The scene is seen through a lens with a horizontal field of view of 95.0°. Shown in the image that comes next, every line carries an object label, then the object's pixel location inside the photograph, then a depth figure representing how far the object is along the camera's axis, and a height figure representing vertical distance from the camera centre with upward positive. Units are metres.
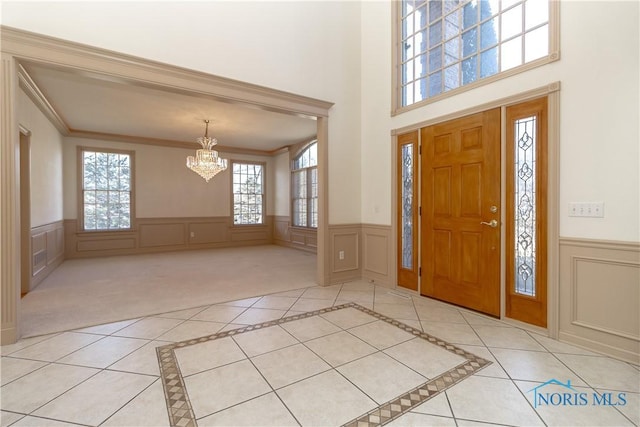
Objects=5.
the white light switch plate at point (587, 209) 2.28 -0.02
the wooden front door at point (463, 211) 2.92 -0.05
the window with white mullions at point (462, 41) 2.71 +1.78
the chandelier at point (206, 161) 5.70 +0.95
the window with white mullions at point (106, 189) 6.70 +0.48
